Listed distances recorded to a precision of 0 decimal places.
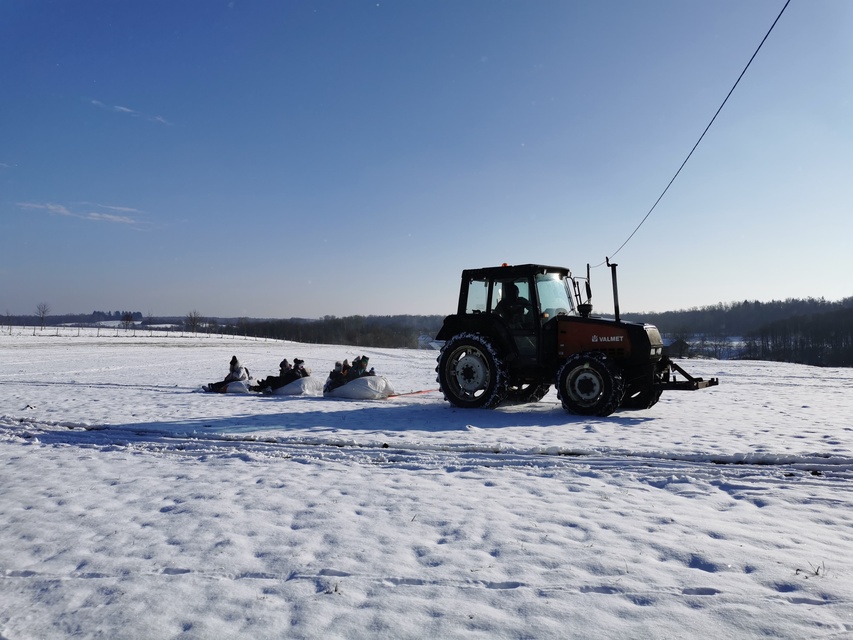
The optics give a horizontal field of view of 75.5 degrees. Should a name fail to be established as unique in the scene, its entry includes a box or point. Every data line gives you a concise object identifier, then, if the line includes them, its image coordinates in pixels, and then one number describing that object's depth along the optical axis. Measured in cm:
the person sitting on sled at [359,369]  1219
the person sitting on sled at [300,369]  1294
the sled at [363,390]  1164
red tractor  895
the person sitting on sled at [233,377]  1316
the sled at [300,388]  1250
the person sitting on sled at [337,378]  1207
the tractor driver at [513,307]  957
